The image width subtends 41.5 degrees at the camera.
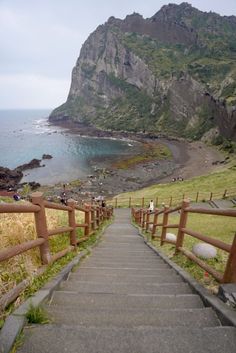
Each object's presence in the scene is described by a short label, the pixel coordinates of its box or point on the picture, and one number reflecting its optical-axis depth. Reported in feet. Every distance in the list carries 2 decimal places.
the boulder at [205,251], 20.05
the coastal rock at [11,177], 173.49
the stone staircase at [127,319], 8.66
